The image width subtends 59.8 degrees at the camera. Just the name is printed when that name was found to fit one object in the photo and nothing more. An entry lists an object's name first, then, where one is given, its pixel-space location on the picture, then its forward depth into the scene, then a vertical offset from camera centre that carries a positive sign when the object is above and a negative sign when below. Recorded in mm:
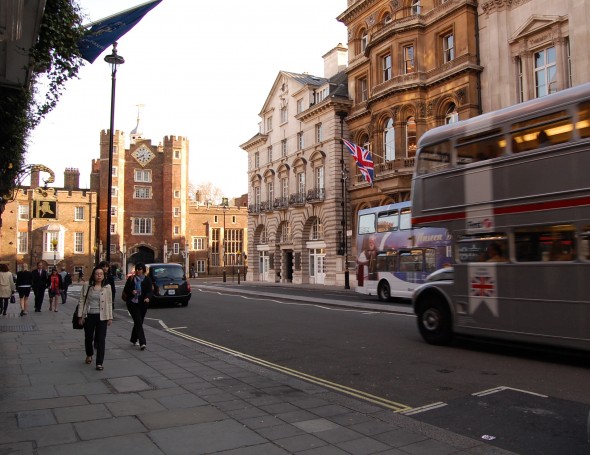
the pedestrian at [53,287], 19438 -1051
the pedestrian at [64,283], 23469 -1128
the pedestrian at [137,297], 10562 -804
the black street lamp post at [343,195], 38650 +4619
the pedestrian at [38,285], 19297 -949
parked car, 20953 -1073
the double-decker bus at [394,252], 21328 +160
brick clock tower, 70000 +8434
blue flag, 8453 +3938
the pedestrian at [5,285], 16062 -792
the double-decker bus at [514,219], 8461 +659
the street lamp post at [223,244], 76788 +2048
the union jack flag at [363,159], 30719 +5799
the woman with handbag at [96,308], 8414 -806
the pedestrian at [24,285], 18045 -894
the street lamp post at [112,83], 16453 +5991
